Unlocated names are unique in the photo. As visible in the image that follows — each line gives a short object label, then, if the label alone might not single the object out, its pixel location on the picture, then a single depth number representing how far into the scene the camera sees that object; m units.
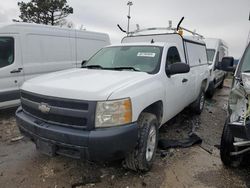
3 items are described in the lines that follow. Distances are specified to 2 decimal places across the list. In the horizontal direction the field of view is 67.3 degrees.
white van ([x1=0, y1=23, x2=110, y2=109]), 4.47
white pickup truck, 2.10
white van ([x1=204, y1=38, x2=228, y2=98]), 6.89
